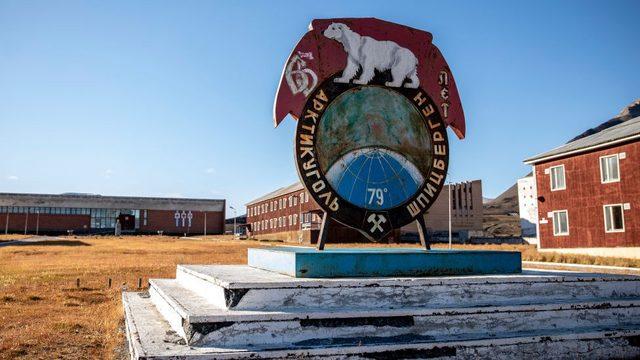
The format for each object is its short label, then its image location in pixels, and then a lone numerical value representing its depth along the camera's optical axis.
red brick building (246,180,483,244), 52.31
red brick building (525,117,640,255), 24.06
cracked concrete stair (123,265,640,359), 4.55
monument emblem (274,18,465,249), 7.48
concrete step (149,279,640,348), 4.56
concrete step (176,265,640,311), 5.12
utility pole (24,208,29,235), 80.38
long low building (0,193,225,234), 80.25
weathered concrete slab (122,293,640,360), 4.29
